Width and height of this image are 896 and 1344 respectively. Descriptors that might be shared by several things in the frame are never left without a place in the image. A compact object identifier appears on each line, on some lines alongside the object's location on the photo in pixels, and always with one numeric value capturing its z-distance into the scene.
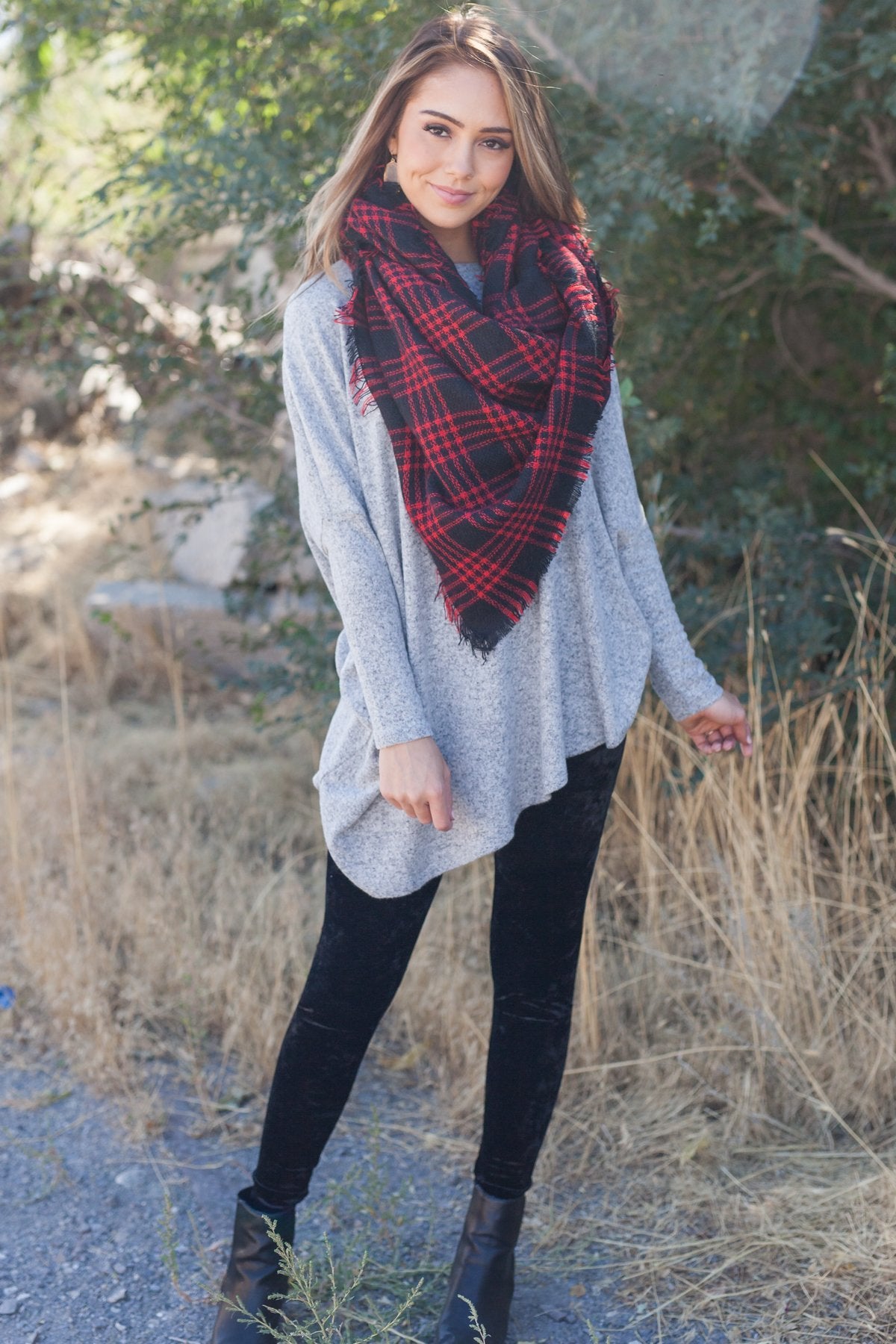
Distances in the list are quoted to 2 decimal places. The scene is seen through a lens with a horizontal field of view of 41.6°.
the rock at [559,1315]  2.11
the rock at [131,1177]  2.45
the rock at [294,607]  4.09
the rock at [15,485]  7.65
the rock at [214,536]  5.73
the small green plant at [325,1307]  1.83
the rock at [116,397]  7.66
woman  1.69
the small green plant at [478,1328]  1.75
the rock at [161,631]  5.39
